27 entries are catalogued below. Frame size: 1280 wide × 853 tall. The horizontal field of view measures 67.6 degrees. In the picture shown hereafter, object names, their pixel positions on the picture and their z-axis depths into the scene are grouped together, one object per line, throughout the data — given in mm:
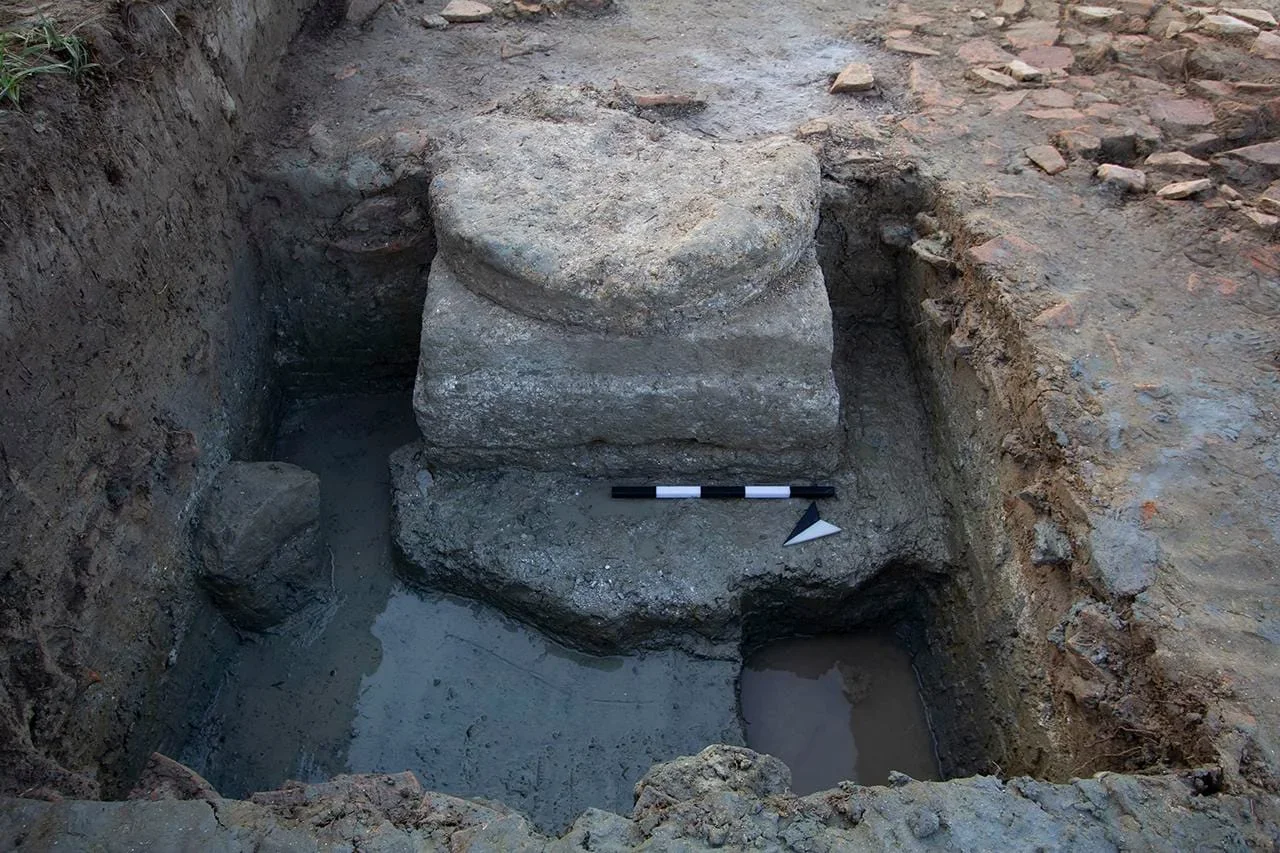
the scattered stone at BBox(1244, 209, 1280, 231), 2881
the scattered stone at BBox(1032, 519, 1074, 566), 2301
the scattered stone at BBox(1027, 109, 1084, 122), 3406
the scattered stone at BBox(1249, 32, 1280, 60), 3604
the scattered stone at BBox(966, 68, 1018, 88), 3609
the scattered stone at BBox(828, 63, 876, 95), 3584
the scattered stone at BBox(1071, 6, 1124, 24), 3891
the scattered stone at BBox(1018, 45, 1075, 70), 3697
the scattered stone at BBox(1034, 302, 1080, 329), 2641
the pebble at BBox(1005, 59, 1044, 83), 3619
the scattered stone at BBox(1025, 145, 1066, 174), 3193
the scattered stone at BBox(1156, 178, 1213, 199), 3037
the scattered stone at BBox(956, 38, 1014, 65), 3754
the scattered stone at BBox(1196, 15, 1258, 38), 3709
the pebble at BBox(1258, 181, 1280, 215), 2949
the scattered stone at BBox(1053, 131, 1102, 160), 3246
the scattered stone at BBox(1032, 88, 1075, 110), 3482
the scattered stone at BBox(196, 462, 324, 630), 2701
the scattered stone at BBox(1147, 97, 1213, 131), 3340
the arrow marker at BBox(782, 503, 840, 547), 2850
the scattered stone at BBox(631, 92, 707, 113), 3455
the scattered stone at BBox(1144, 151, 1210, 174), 3135
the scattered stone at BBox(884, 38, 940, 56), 3834
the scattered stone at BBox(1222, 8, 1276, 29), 3775
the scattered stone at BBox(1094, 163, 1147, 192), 3098
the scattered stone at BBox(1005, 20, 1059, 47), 3834
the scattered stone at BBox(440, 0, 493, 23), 4007
